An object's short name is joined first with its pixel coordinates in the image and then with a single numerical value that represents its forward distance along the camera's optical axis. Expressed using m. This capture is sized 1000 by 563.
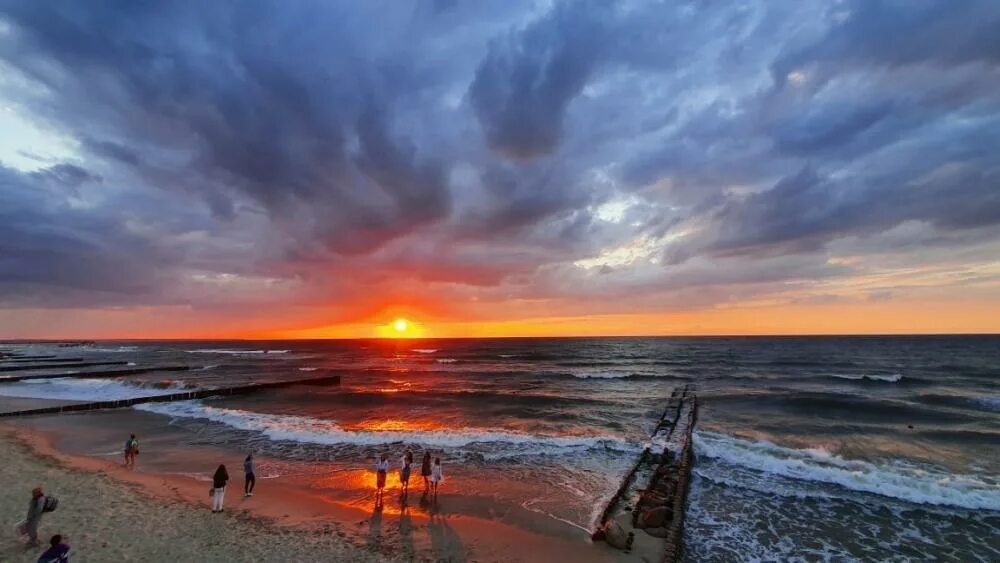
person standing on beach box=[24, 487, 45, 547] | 11.27
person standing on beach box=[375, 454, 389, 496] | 16.33
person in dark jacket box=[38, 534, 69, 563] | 8.95
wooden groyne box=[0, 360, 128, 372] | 71.47
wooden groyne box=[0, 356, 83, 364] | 86.56
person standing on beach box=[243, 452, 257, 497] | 16.62
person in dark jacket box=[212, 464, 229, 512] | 14.52
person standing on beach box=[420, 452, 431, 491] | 16.72
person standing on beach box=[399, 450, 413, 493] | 16.56
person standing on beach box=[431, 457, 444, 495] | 16.53
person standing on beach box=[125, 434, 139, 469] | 20.05
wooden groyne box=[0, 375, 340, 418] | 34.53
